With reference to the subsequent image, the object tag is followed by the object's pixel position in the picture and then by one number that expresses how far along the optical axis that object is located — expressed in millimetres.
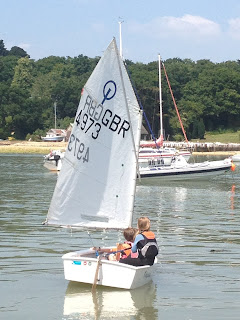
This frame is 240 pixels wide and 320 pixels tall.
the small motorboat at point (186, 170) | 52469
